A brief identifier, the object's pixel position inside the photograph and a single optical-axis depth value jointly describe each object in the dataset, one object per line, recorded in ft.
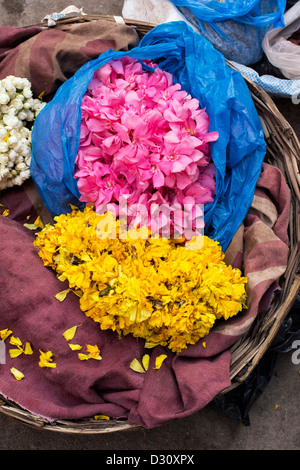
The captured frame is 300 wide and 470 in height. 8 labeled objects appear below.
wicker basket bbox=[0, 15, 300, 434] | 3.81
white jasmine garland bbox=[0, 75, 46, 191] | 4.22
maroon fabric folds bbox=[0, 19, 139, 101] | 4.50
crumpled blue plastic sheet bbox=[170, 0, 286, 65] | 4.79
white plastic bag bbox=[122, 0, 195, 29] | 5.07
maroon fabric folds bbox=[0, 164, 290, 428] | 3.73
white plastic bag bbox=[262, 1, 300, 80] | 4.98
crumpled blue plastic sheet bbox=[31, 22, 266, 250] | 4.06
